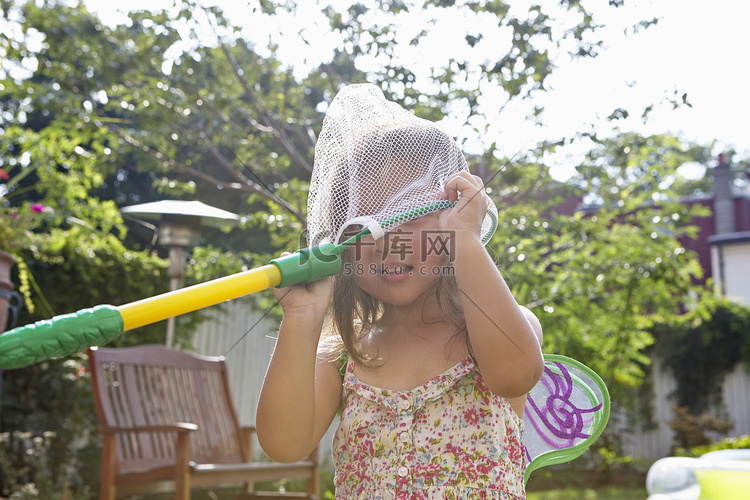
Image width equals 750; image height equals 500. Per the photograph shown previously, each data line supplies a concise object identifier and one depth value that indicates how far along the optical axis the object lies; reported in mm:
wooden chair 3283
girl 1276
